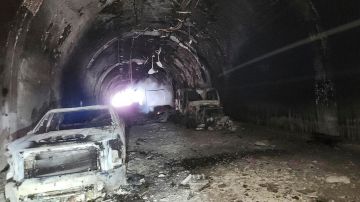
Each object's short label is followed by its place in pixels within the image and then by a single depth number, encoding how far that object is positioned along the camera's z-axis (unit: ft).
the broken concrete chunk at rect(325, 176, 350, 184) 15.11
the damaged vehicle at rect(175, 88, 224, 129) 37.29
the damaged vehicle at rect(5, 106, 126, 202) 12.77
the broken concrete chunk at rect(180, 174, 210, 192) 15.17
